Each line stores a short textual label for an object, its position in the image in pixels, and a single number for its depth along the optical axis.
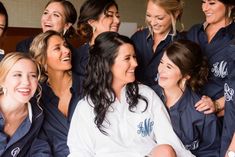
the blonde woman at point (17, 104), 1.78
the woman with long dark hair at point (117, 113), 1.78
